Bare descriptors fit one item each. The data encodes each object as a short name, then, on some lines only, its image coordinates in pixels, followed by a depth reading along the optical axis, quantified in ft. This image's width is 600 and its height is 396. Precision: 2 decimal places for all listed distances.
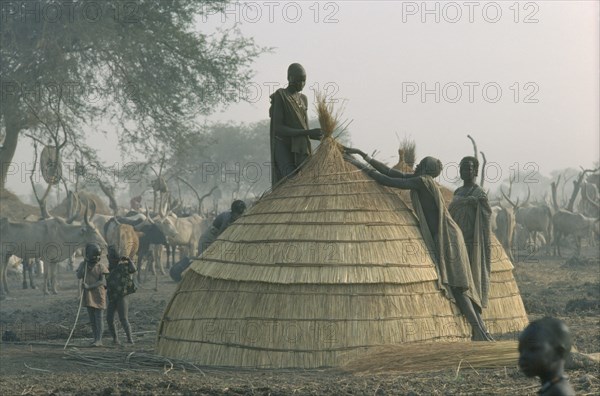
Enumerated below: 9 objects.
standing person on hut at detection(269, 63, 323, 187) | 32.96
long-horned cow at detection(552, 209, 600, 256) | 92.63
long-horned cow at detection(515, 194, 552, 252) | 98.99
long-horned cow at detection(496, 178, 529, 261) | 89.20
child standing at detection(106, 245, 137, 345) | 37.58
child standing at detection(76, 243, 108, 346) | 37.40
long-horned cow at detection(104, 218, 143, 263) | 68.33
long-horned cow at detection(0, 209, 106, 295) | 66.23
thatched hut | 28.27
